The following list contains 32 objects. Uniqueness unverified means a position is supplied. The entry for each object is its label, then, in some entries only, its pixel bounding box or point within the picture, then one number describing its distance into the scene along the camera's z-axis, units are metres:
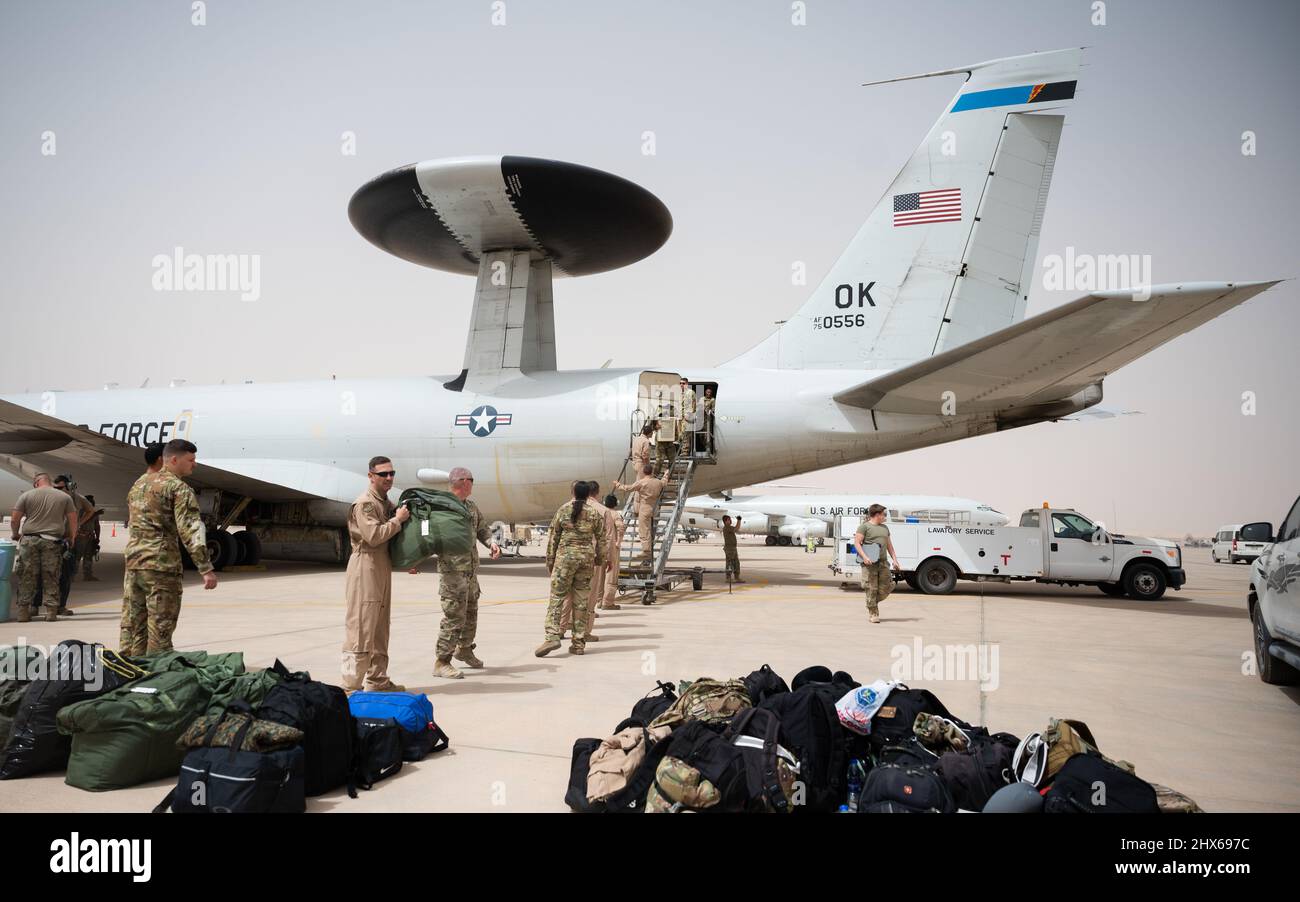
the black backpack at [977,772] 3.67
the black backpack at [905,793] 3.44
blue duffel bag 4.77
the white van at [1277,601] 6.08
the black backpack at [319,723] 4.09
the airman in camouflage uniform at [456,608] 7.07
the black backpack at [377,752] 4.36
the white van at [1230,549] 39.84
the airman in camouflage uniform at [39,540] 10.51
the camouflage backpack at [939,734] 4.11
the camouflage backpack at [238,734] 3.81
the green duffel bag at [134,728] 4.20
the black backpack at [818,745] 3.78
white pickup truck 15.20
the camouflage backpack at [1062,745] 3.69
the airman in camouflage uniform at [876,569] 11.27
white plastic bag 4.18
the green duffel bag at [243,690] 4.33
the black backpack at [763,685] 4.65
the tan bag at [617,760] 3.77
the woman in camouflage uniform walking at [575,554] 8.51
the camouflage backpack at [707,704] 4.27
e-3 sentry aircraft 14.40
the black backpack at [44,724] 4.36
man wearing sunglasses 6.16
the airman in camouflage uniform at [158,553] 6.32
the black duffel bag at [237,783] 3.54
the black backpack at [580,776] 3.85
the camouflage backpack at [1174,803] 3.37
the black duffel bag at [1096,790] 3.32
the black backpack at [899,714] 4.17
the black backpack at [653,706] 4.65
